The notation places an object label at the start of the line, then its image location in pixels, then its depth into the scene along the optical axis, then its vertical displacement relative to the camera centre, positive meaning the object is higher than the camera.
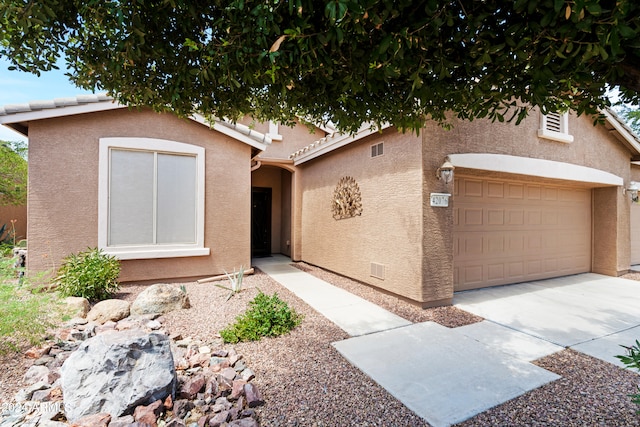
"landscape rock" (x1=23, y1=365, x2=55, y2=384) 2.73 -1.53
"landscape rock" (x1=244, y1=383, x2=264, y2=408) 2.48 -1.55
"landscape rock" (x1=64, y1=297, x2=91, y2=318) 4.20 -1.36
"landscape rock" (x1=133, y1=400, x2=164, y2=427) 2.22 -1.53
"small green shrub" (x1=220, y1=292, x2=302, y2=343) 3.74 -1.45
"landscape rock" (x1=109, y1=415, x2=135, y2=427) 2.16 -1.54
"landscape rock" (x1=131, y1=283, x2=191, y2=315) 4.52 -1.36
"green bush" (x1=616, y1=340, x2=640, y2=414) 1.56 -0.77
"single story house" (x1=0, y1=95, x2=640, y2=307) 5.23 +0.40
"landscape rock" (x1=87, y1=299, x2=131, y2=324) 4.22 -1.42
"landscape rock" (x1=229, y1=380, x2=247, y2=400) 2.56 -1.54
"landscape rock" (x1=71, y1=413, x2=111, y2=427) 2.16 -1.53
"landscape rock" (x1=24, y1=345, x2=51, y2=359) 3.15 -1.50
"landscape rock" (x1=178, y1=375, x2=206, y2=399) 2.58 -1.54
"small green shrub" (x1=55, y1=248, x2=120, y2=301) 4.87 -1.06
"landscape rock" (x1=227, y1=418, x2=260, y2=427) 2.19 -1.56
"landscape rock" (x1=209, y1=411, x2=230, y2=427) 2.24 -1.58
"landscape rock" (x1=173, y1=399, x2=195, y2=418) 2.38 -1.59
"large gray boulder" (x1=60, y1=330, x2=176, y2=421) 2.29 -1.32
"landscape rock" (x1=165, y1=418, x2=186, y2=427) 2.19 -1.56
